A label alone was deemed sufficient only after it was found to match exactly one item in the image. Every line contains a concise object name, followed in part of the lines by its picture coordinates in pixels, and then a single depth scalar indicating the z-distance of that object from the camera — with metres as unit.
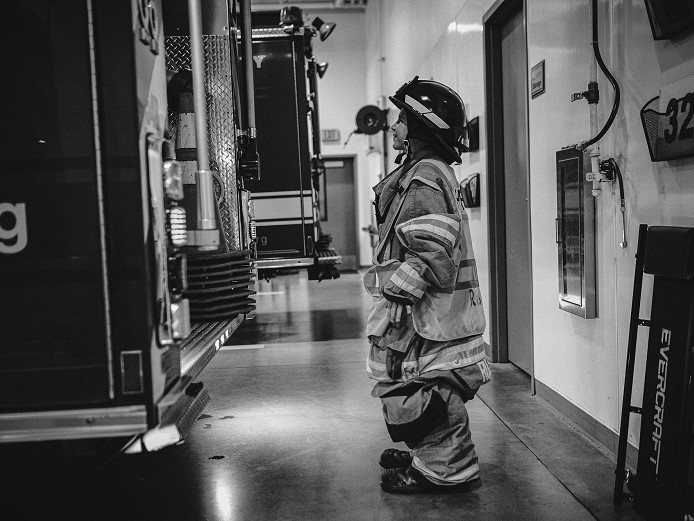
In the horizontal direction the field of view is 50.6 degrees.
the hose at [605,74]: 3.36
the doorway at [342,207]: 17.05
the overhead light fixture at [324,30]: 8.03
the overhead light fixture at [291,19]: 7.48
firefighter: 3.08
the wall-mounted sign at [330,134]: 16.62
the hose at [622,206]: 3.37
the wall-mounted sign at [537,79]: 4.50
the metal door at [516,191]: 5.32
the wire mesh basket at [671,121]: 2.71
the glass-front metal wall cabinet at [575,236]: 3.76
